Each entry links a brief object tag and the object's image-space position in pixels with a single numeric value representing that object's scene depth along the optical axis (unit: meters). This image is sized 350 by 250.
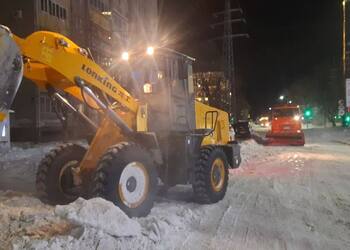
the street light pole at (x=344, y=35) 39.72
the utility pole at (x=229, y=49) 44.00
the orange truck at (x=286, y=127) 28.77
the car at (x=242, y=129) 35.84
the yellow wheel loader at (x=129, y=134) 7.62
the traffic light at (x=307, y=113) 61.19
